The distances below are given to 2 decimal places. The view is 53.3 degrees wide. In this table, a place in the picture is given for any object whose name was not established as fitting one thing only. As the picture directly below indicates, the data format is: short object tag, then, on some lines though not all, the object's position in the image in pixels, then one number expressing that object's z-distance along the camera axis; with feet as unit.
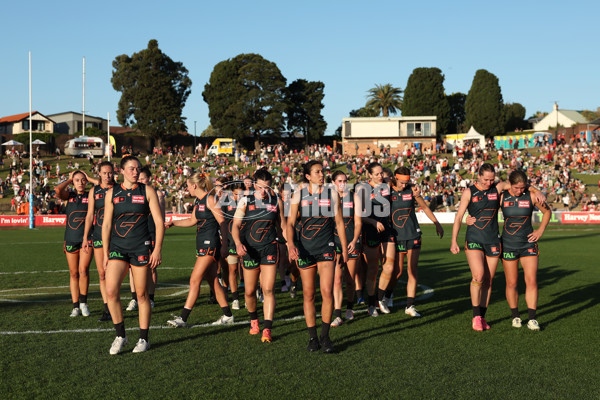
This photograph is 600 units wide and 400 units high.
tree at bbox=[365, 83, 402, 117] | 305.53
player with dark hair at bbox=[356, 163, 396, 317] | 31.17
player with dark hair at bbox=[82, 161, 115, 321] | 28.78
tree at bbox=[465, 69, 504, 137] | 278.87
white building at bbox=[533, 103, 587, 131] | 347.89
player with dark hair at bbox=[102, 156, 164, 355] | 22.93
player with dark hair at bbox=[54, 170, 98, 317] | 30.81
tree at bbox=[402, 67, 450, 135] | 277.23
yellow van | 195.39
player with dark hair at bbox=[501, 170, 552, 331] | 27.25
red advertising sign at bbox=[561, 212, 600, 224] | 116.57
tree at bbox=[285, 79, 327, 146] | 264.52
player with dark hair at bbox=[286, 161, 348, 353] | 23.73
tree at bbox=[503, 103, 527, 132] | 288.67
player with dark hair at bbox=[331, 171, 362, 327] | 27.22
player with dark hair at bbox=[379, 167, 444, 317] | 31.50
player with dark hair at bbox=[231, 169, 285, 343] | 25.14
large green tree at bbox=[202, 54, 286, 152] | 234.17
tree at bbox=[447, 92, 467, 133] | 335.67
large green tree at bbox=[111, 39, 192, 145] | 231.30
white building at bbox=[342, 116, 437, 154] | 222.48
